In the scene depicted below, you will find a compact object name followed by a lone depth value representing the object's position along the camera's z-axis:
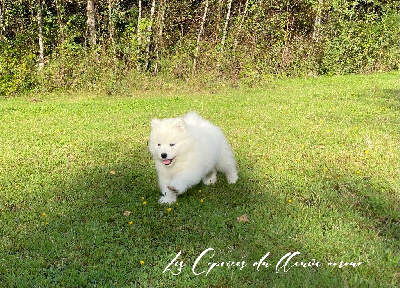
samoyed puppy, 4.50
